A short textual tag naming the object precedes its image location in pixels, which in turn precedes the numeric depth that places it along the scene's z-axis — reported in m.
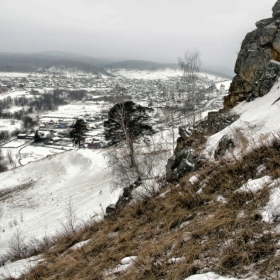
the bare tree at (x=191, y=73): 19.25
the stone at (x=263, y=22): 12.61
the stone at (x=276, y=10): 12.71
